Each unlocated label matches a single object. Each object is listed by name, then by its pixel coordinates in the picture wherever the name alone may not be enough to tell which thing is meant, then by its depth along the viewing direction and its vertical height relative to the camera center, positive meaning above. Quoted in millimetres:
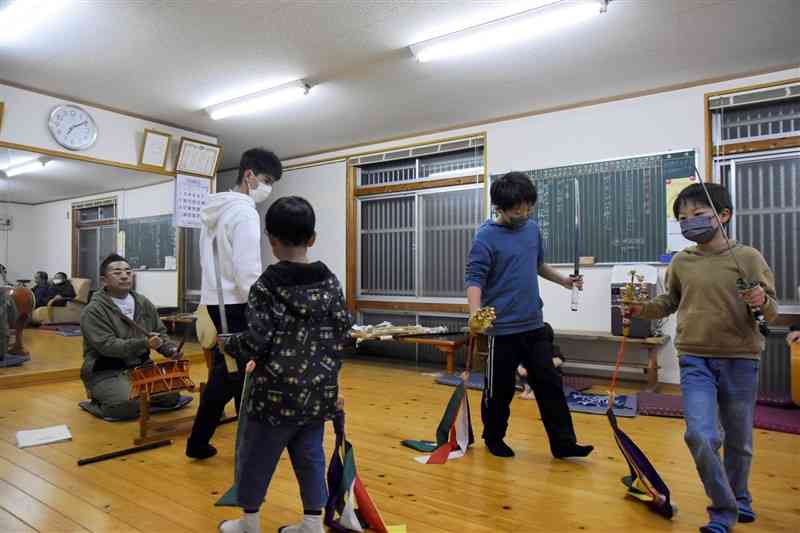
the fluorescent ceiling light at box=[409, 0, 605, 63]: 3084 +1571
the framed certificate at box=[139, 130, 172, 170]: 5207 +1251
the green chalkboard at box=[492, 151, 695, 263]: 4336 +573
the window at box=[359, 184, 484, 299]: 5488 +333
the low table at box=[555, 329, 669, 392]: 4125 -638
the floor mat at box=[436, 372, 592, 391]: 4309 -982
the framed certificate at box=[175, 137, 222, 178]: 5484 +1248
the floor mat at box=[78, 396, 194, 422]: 3312 -923
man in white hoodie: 2250 +81
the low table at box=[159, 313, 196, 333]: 5083 -482
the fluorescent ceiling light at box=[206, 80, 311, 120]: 4391 +1567
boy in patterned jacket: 1499 -266
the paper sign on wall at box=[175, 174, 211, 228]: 5523 +792
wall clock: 4621 +1326
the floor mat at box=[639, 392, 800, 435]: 3139 -957
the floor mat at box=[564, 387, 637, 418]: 3520 -972
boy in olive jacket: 1669 -277
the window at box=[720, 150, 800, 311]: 3908 +465
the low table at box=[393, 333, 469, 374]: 4898 -713
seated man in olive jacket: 3107 -428
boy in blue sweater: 2447 -160
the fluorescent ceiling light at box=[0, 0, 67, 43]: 3107 +1616
